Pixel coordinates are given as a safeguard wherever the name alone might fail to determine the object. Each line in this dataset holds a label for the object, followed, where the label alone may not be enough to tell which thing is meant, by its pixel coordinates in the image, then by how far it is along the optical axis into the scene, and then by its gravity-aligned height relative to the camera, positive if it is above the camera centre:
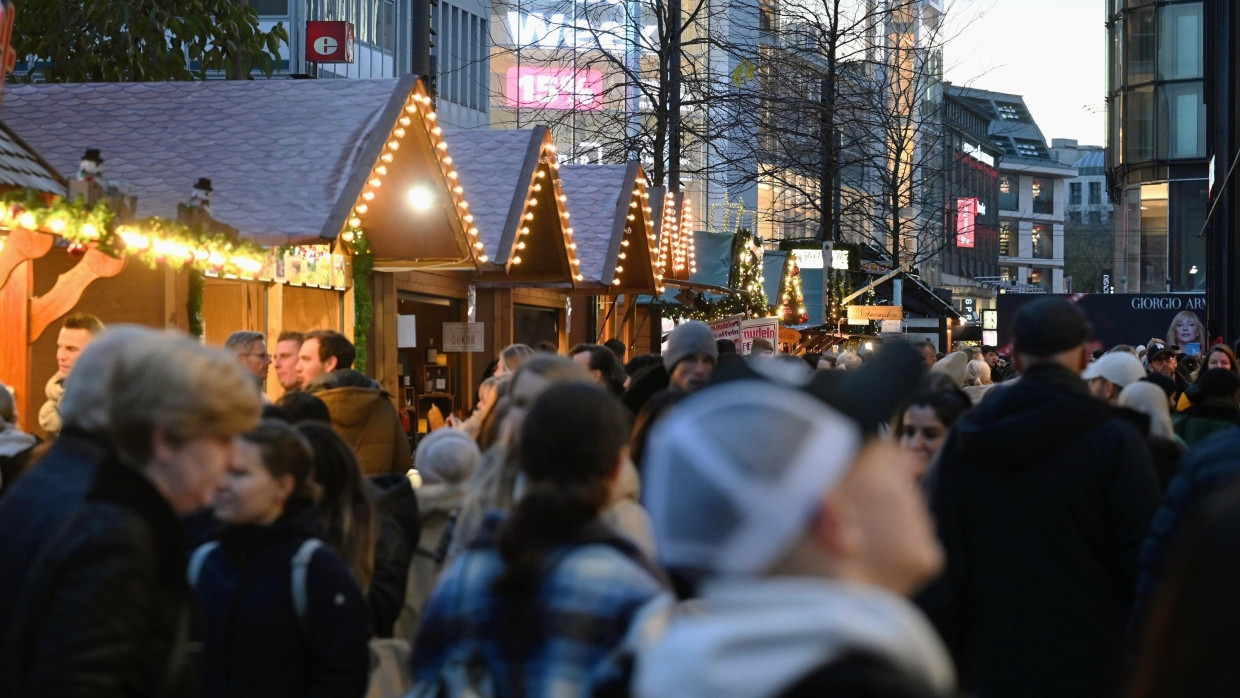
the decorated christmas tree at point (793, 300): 31.67 -0.02
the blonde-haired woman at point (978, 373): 15.42 -0.68
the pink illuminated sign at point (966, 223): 106.50 +5.10
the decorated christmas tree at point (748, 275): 26.16 +0.38
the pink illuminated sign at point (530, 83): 57.25 +7.66
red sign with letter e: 32.69 +4.96
